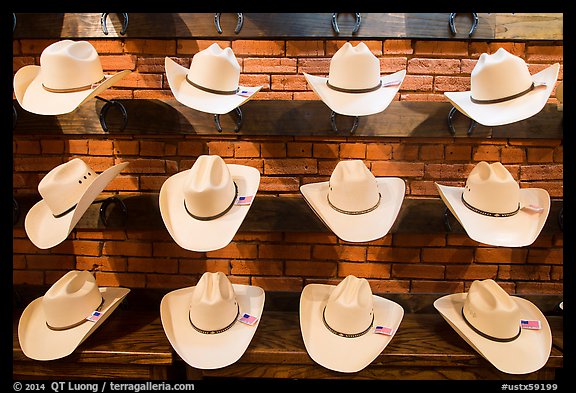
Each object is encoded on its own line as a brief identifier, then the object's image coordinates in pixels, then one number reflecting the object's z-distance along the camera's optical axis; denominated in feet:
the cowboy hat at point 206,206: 5.68
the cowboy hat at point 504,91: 5.57
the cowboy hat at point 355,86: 5.71
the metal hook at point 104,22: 6.93
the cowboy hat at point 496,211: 5.80
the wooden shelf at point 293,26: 6.82
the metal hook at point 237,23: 6.86
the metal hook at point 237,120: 6.89
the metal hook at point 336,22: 6.79
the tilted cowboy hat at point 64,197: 6.06
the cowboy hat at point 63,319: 6.29
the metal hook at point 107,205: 7.19
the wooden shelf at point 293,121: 6.89
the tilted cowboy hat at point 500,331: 6.00
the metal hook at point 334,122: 6.78
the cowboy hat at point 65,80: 5.78
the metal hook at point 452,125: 6.79
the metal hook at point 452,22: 6.73
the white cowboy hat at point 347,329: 6.02
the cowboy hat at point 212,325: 6.01
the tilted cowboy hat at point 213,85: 5.77
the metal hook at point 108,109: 6.87
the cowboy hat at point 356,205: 5.82
